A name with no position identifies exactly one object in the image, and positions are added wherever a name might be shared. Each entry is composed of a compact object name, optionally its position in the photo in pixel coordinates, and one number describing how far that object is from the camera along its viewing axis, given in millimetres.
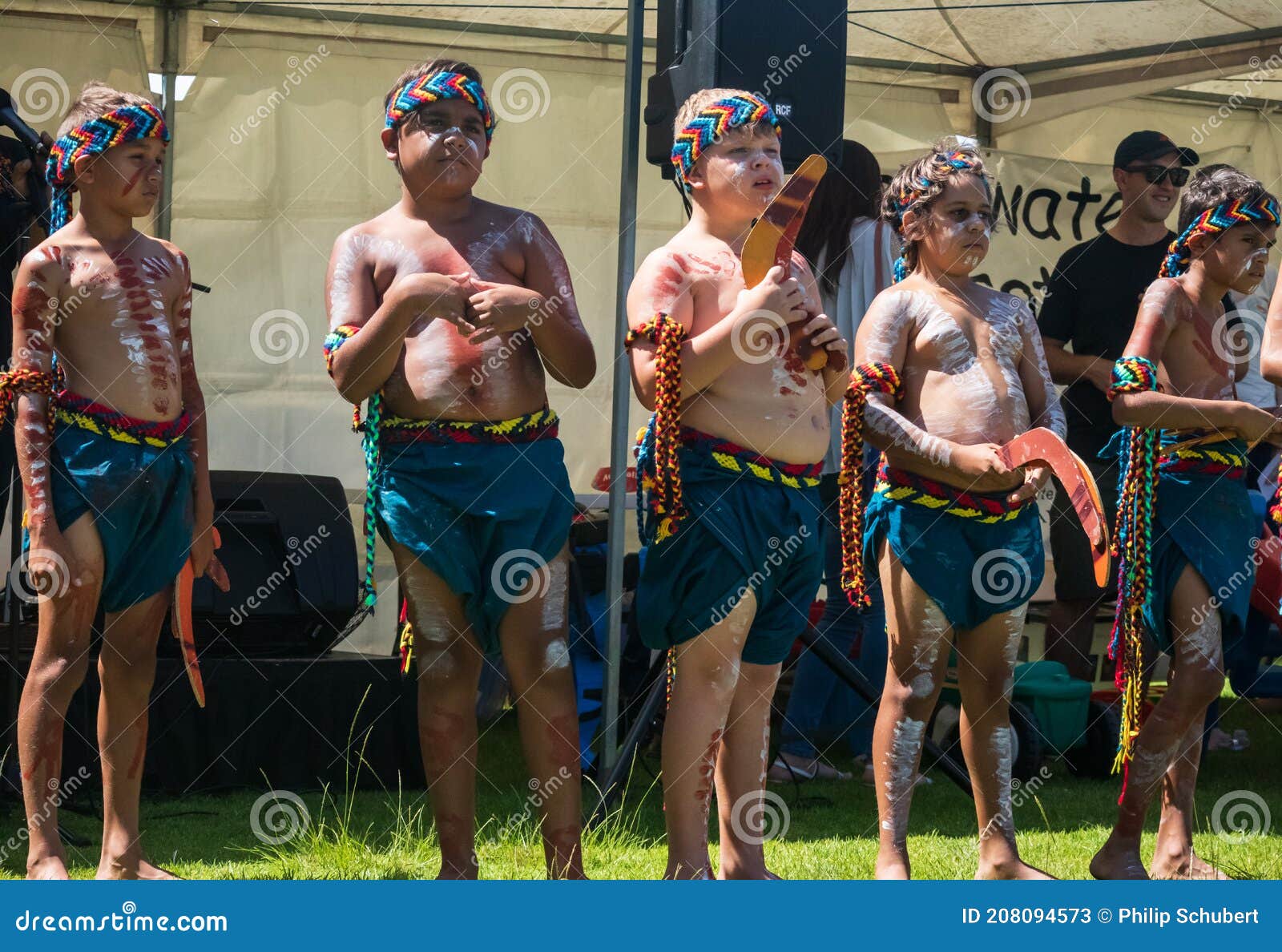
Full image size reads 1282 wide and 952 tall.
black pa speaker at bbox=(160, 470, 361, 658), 9719
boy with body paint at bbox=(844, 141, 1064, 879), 6352
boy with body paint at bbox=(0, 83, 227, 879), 6215
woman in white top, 9211
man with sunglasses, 9570
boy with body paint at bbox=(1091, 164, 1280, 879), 6910
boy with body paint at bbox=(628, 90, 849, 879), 5902
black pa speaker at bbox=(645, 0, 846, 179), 7520
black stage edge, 9227
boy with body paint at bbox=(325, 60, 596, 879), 5930
